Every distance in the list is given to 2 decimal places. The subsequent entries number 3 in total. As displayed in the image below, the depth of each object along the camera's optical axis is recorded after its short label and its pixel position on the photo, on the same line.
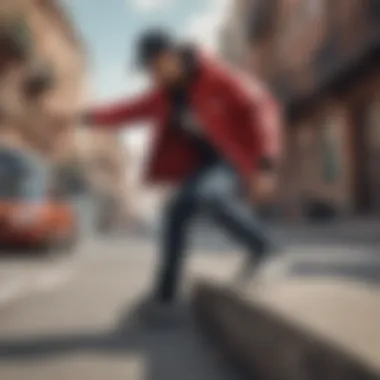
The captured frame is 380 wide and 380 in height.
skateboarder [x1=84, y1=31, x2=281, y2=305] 4.00
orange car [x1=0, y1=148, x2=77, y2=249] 12.16
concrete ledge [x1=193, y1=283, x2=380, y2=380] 1.85
